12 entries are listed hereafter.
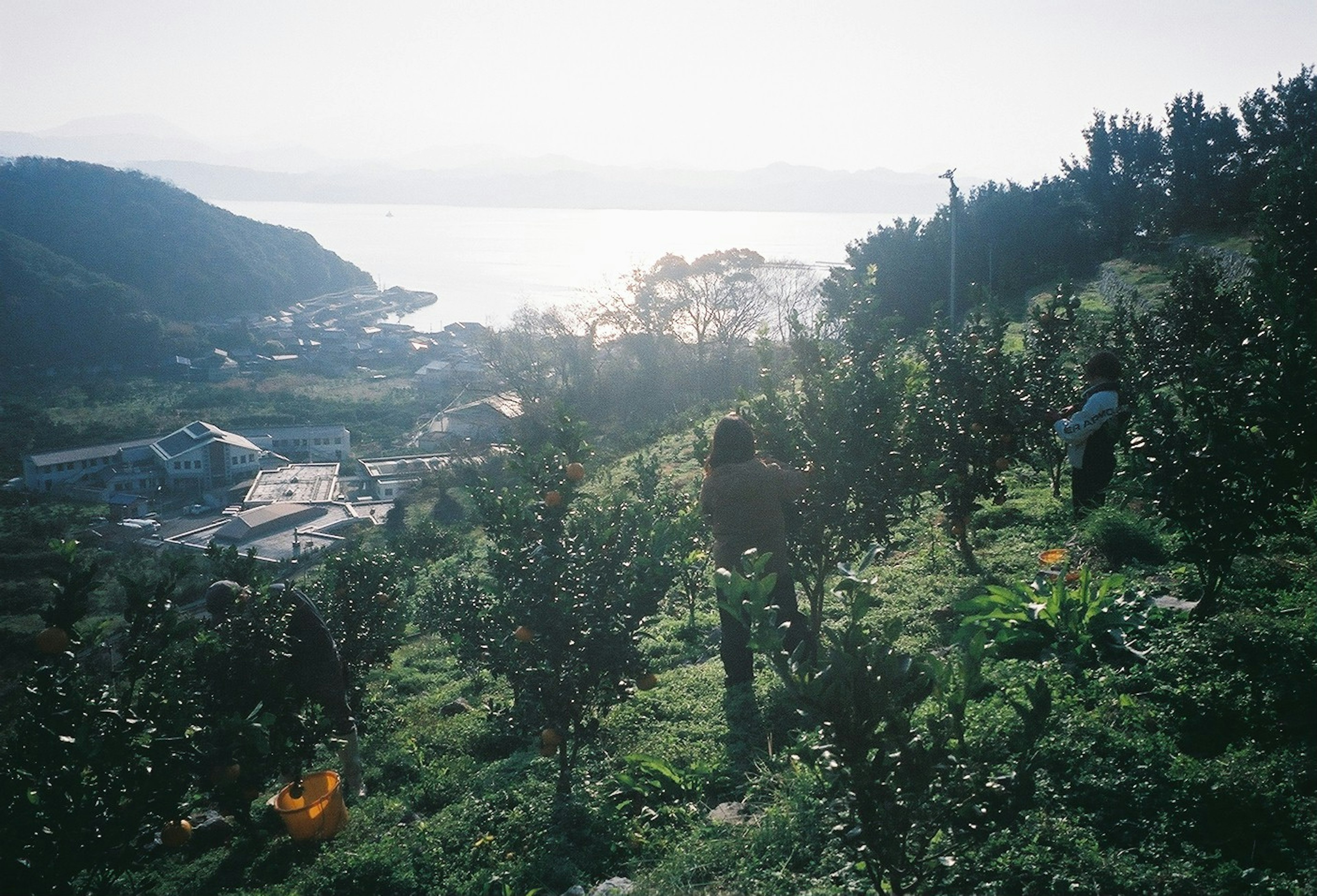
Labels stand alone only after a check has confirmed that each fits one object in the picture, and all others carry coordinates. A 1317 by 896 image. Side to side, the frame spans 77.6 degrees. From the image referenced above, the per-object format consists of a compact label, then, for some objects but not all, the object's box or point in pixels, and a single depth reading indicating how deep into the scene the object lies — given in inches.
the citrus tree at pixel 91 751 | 148.0
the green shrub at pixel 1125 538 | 239.6
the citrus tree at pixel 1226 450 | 170.4
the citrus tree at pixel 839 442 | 227.0
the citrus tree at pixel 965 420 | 285.7
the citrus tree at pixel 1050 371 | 333.1
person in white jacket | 246.2
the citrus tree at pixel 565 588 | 197.0
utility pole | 925.8
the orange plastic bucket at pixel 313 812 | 213.9
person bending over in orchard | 225.5
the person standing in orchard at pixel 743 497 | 206.8
